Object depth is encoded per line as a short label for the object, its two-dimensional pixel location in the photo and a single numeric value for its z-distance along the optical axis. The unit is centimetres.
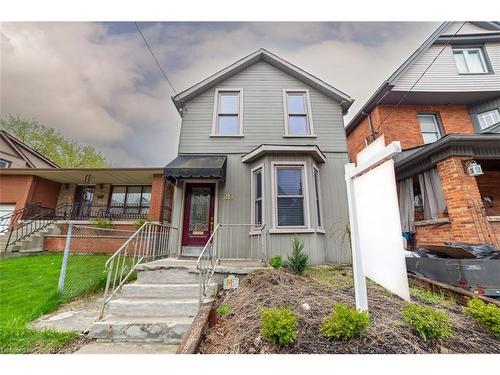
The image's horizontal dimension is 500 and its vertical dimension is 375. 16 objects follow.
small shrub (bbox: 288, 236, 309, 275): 464
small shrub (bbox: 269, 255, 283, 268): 493
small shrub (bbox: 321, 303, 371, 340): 203
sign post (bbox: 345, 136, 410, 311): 191
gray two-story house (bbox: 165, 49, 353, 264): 611
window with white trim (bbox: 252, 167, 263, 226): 644
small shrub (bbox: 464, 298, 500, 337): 227
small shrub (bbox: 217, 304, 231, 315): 311
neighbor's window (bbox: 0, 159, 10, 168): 1439
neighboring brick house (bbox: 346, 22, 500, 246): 704
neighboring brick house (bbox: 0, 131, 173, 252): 970
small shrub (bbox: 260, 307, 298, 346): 200
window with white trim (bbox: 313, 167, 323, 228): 649
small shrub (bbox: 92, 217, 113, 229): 944
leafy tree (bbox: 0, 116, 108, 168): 1777
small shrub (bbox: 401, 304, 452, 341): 212
